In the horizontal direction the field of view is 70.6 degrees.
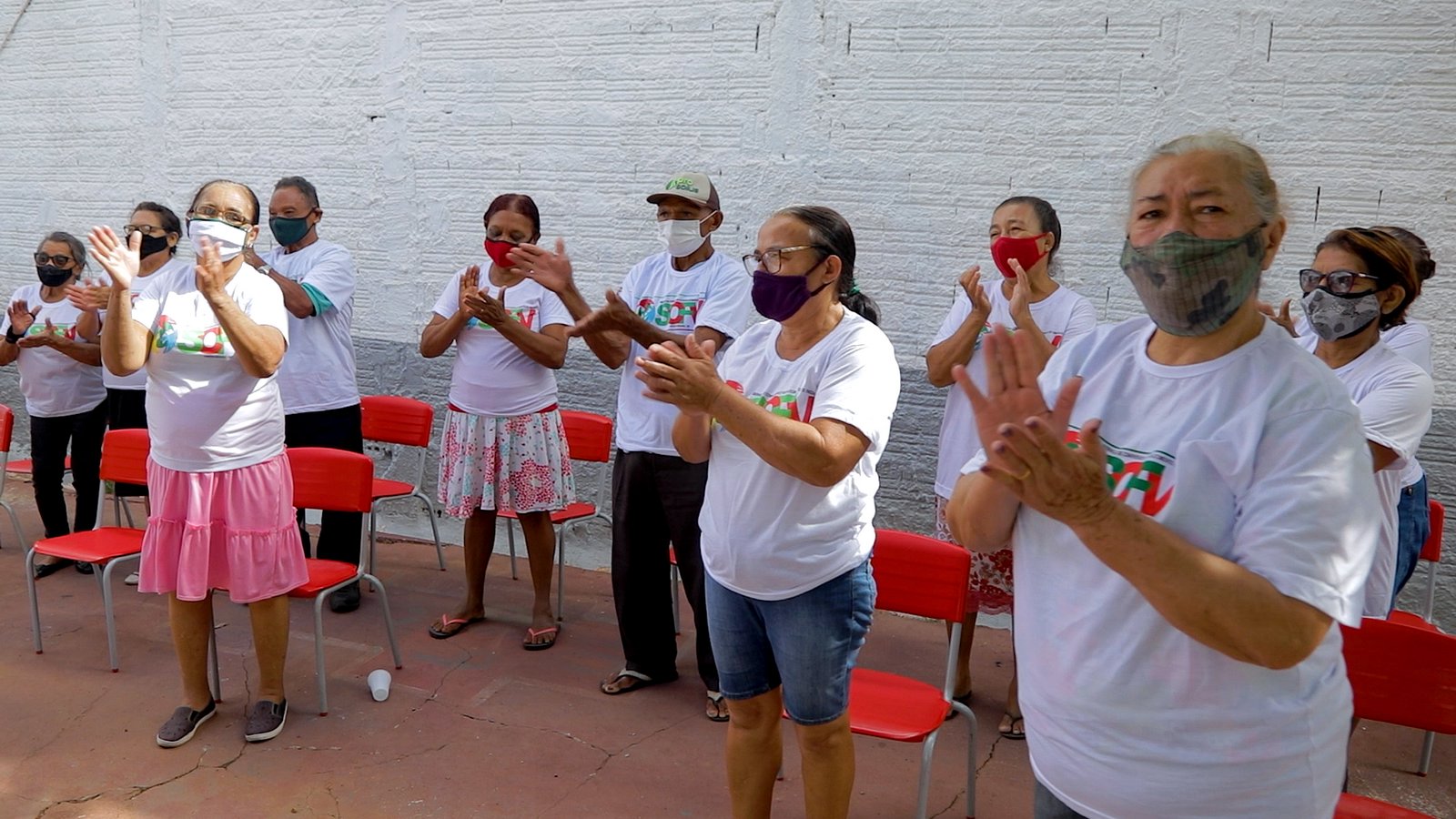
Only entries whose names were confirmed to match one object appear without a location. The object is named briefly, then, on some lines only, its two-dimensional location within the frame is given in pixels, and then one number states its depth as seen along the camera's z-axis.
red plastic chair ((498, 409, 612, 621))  4.98
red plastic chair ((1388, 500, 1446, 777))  3.98
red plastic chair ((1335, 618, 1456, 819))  2.36
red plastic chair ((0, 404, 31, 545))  5.05
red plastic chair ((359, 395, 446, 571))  5.21
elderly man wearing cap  3.78
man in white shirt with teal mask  4.67
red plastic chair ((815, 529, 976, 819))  2.78
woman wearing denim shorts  2.38
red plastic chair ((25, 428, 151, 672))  4.10
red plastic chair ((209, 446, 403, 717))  3.91
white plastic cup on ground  3.90
